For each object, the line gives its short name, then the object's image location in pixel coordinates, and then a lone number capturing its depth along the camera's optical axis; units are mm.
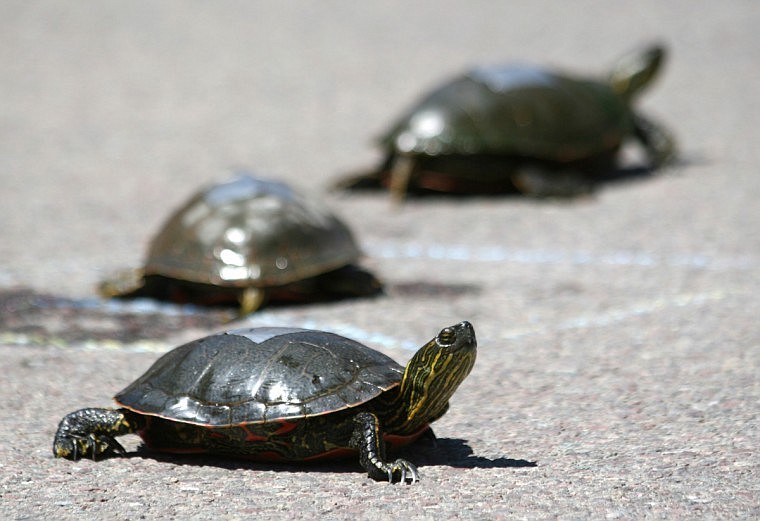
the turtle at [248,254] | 12742
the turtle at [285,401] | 7629
